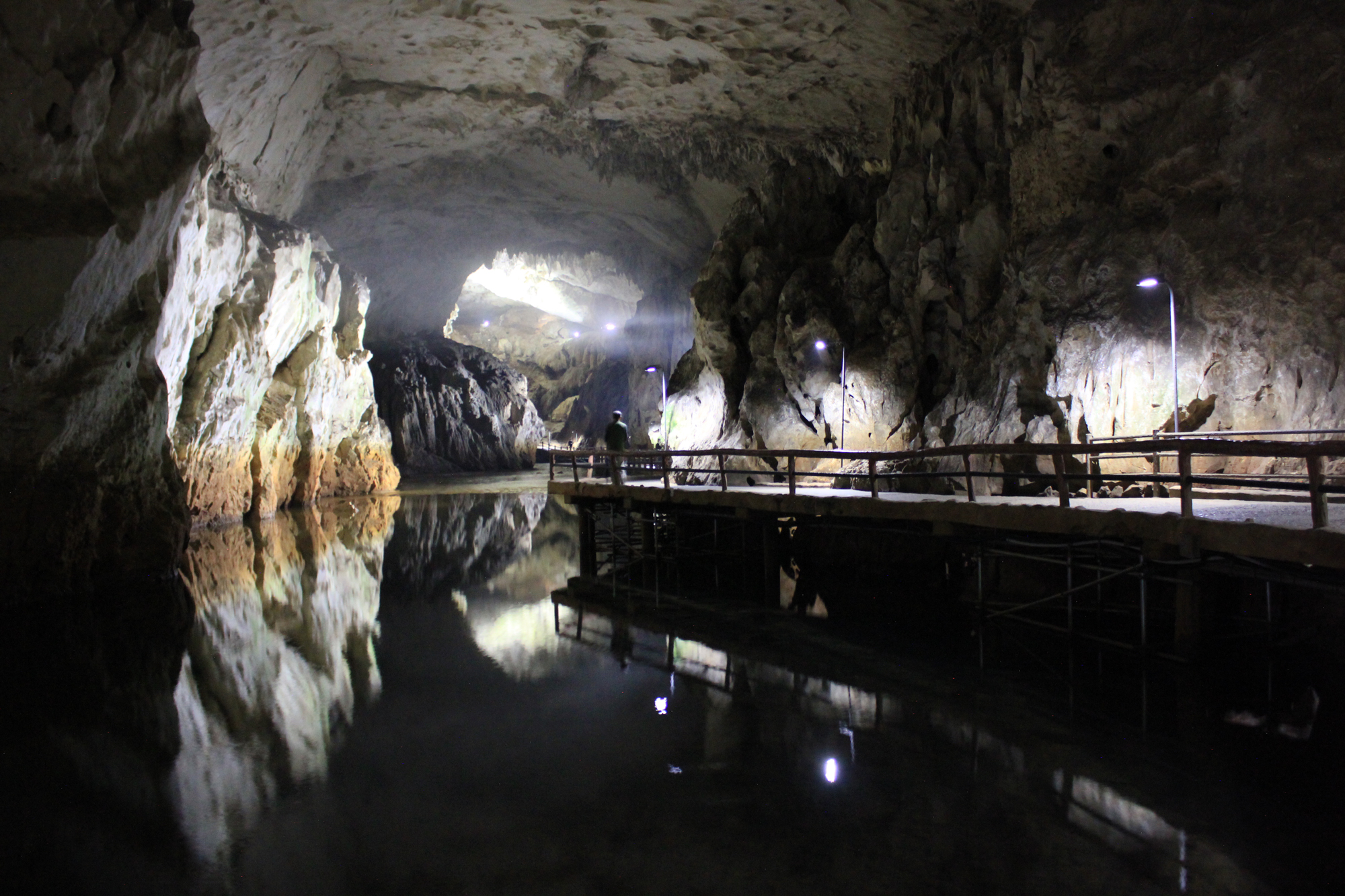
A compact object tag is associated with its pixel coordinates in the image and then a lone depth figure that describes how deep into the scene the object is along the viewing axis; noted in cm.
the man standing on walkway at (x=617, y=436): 1480
